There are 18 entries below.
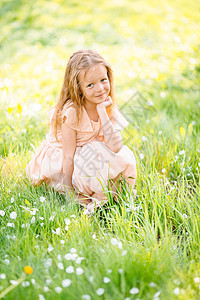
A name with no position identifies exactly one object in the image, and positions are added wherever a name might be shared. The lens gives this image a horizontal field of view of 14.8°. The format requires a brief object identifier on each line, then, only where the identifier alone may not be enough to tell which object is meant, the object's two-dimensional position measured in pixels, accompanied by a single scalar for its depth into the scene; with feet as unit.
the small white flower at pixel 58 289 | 9.60
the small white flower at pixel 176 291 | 9.60
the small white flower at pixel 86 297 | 9.55
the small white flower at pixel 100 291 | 9.63
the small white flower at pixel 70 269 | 9.81
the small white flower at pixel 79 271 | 9.80
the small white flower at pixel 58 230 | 10.49
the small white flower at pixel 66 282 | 9.60
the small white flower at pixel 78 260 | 9.91
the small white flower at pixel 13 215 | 10.66
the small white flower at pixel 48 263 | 9.99
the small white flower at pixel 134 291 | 9.65
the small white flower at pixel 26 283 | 9.74
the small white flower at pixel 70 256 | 9.95
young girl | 11.18
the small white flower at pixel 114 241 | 10.10
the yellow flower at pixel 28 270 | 9.79
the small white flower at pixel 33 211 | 10.66
